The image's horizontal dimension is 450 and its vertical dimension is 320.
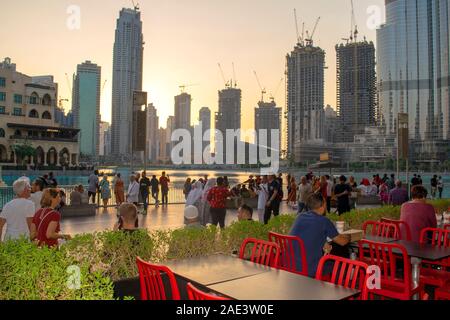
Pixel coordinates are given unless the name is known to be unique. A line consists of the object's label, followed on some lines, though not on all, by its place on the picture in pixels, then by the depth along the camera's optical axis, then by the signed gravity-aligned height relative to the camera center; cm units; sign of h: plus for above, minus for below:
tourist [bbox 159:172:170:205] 1889 -93
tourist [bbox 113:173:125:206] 1680 -109
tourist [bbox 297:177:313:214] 1273 -87
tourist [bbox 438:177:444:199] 2389 -118
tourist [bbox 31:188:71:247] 501 -78
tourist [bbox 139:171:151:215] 1694 -101
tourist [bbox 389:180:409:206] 1124 -88
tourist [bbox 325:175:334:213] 1515 -96
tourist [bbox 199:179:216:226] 1009 -110
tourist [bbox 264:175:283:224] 1182 -97
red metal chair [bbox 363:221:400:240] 622 -112
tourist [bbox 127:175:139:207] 1482 -100
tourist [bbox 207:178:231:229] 975 -90
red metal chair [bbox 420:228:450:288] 496 -149
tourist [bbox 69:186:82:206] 1514 -128
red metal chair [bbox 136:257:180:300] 295 -99
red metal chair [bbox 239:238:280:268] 435 -107
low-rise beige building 6738 +800
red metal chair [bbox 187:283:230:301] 230 -83
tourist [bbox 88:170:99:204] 1775 -87
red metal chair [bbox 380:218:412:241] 618 -105
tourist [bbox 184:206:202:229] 642 -88
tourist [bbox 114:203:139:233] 514 -69
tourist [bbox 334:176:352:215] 1233 -97
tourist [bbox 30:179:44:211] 803 -53
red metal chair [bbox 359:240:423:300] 432 -135
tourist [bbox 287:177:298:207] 2030 -151
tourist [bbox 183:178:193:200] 1851 -101
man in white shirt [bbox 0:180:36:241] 520 -70
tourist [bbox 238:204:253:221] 715 -92
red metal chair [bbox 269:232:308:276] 449 -108
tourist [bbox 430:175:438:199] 2322 -118
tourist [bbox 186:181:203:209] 1038 -79
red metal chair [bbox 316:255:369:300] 321 -100
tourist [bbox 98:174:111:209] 1750 -119
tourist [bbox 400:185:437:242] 614 -82
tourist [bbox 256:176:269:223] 1179 -96
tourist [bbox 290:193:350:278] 461 -85
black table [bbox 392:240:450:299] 462 -115
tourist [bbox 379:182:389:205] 1961 -140
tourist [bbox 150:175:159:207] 1878 -102
